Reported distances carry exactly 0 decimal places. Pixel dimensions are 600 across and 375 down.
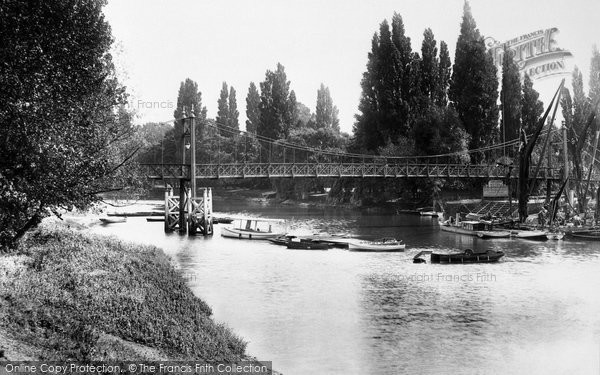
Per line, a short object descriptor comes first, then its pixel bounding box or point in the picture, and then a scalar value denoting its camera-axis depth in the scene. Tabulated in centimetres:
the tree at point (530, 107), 8975
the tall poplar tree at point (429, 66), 9200
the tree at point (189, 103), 13112
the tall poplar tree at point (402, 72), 8994
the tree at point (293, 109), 11956
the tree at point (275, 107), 11769
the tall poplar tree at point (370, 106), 9200
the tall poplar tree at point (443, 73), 9325
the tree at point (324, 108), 13462
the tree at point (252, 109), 13675
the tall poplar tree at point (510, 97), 8894
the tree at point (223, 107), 13775
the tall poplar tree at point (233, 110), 13900
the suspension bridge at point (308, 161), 5984
